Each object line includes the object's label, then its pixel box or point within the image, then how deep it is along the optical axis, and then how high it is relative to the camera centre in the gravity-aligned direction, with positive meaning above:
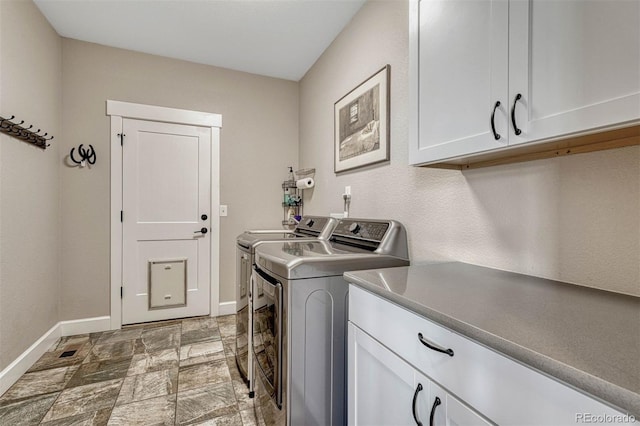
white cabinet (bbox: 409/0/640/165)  0.67 +0.40
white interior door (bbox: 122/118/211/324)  2.82 -0.10
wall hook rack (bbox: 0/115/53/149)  1.82 +0.52
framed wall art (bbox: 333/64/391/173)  1.87 +0.62
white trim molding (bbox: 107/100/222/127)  2.75 +0.94
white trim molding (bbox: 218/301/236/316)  3.14 -1.04
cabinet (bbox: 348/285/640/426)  0.54 -0.39
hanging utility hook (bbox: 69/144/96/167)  2.63 +0.48
